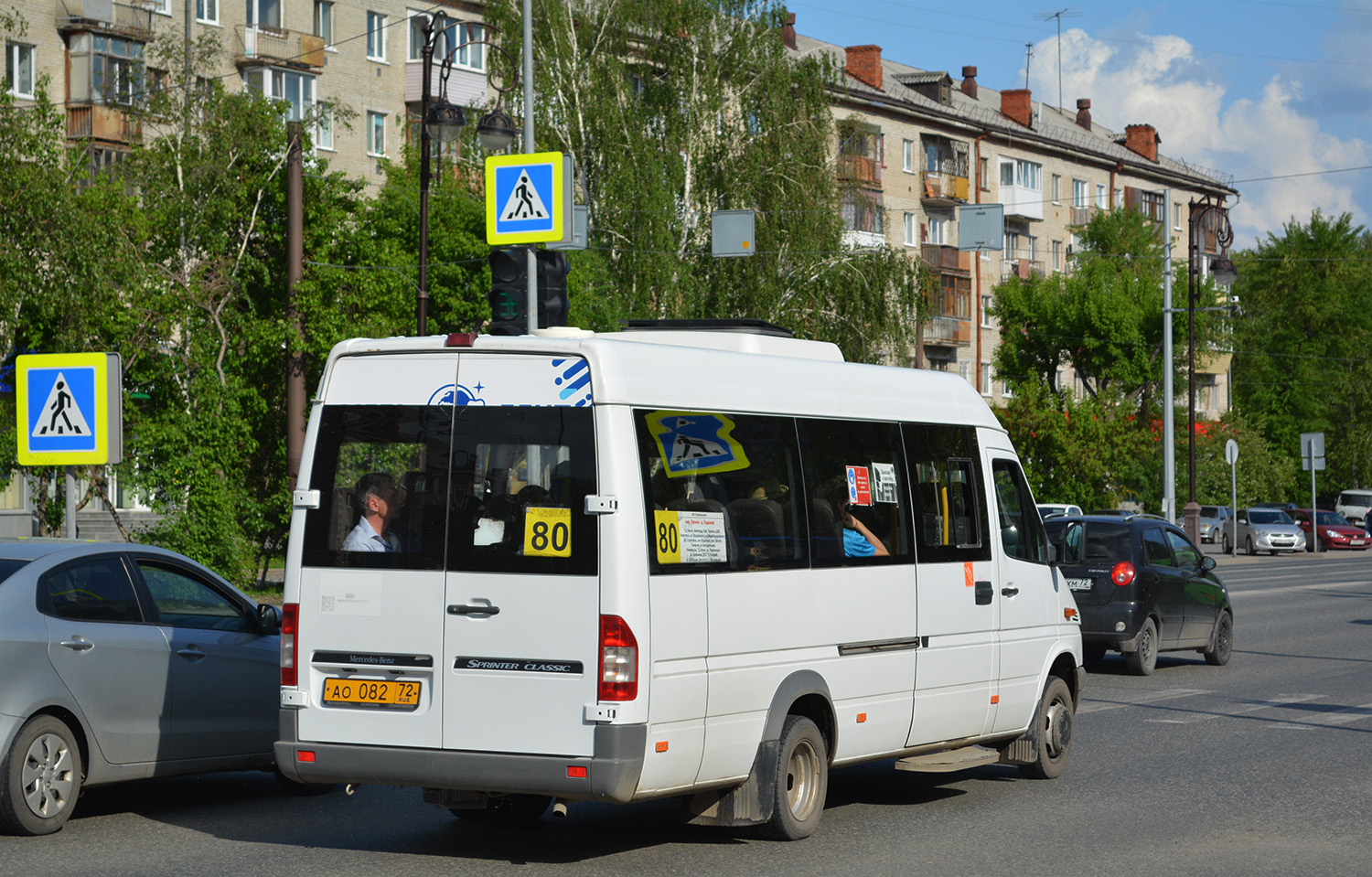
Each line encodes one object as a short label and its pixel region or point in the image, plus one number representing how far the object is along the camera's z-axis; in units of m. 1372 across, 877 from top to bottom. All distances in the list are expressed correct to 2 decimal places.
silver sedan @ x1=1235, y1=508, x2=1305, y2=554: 58.78
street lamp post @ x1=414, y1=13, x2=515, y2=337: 19.27
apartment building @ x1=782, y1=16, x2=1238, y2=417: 72.25
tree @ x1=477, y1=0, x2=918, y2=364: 41.94
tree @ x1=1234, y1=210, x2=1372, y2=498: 84.88
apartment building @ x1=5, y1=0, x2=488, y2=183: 44.25
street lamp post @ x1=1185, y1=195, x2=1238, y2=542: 45.38
